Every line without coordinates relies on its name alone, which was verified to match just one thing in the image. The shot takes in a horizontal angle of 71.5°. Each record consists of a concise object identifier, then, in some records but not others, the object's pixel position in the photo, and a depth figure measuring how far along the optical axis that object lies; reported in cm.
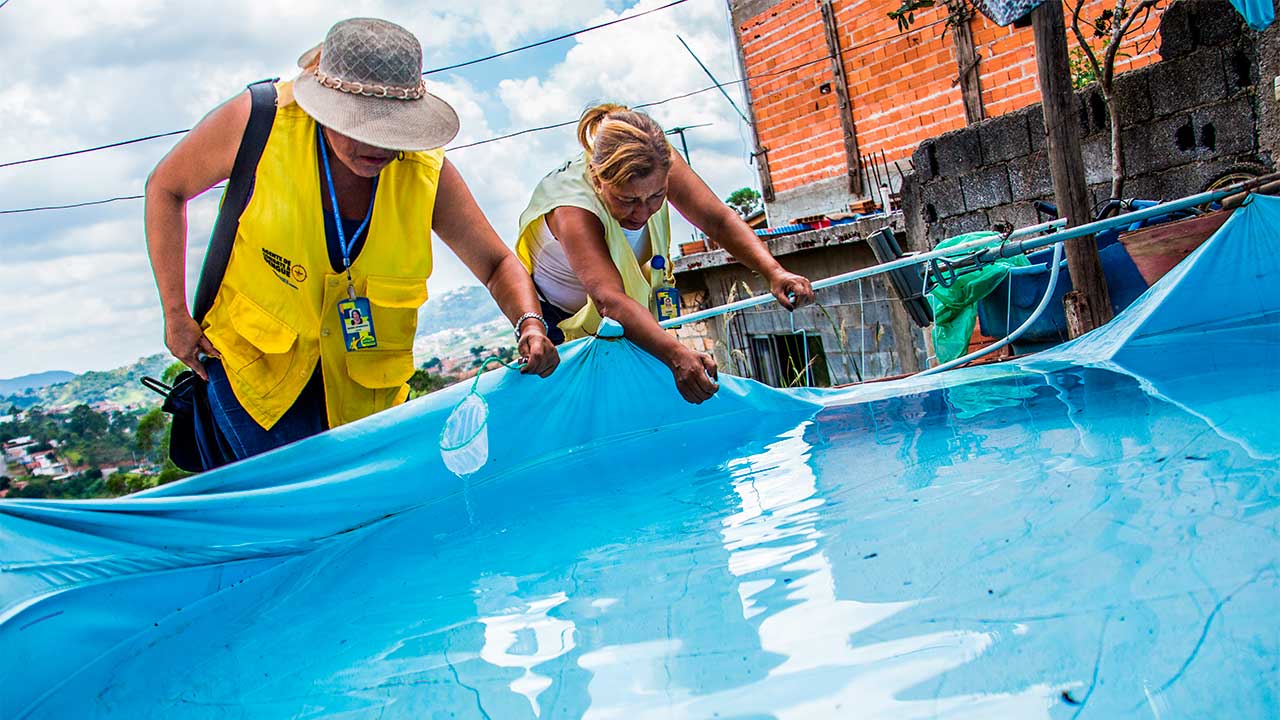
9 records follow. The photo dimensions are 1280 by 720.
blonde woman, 248
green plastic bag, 386
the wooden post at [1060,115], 387
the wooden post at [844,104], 879
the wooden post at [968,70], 771
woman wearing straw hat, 189
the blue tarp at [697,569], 110
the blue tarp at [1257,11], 343
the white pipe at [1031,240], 311
